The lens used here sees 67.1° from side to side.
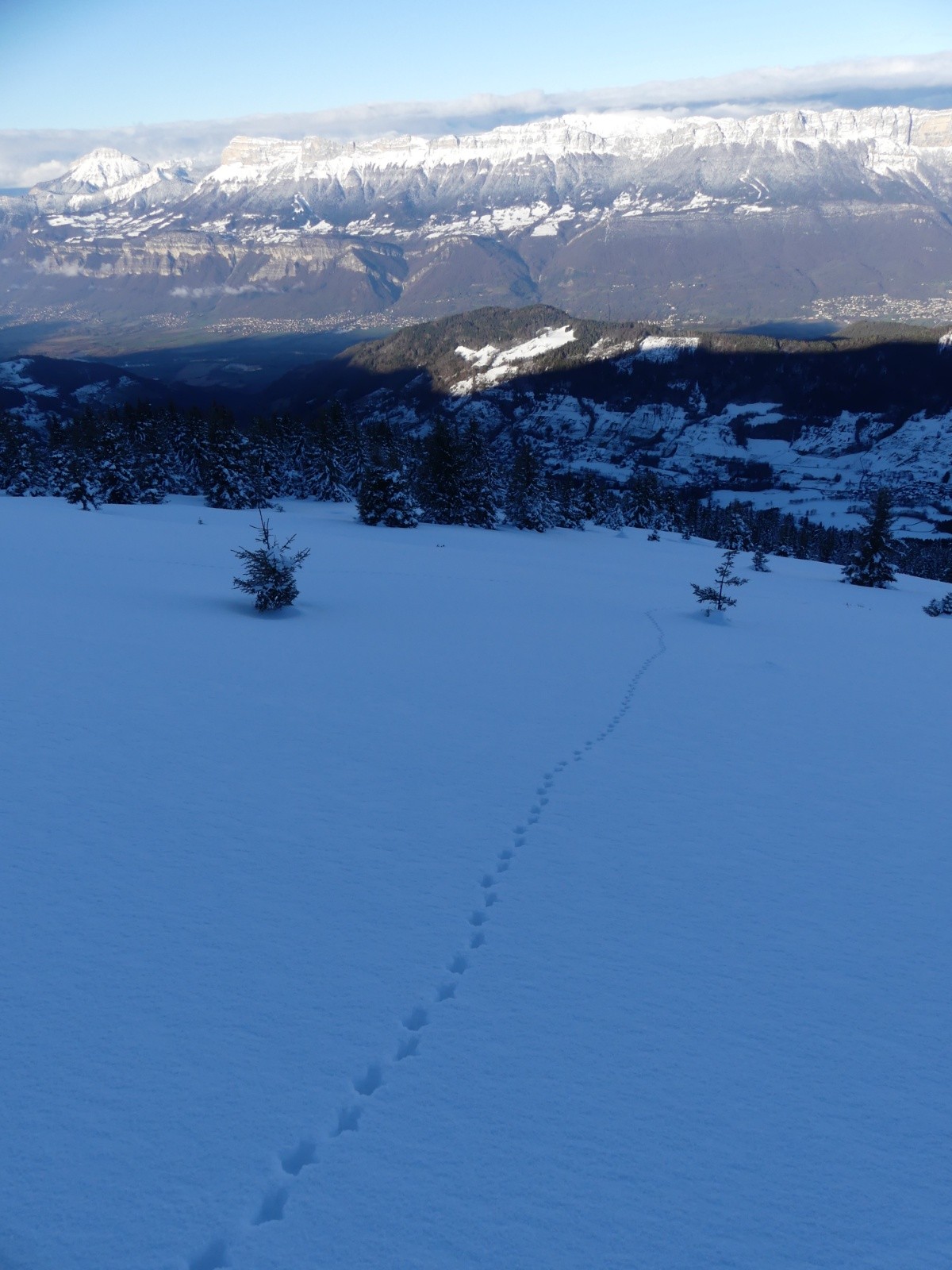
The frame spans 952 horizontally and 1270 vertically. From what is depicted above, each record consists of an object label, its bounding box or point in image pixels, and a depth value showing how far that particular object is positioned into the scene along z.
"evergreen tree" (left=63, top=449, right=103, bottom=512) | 40.00
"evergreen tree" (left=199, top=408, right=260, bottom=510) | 54.62
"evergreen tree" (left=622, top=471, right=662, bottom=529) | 85.06
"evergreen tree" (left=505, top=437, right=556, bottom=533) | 56.44
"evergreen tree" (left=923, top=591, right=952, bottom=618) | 32.53
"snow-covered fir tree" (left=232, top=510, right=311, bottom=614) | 17.80
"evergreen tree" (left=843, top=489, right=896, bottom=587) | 42.06
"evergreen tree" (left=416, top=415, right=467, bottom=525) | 56.75
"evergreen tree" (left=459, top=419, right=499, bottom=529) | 56.44
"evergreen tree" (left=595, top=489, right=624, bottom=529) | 75.75
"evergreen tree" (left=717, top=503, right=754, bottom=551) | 59.56
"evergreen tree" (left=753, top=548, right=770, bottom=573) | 46.91
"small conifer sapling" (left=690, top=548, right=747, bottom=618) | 23.97
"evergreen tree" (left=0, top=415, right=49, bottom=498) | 58.34
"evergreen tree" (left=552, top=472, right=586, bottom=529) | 62.32
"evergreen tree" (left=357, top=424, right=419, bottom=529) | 46.81
